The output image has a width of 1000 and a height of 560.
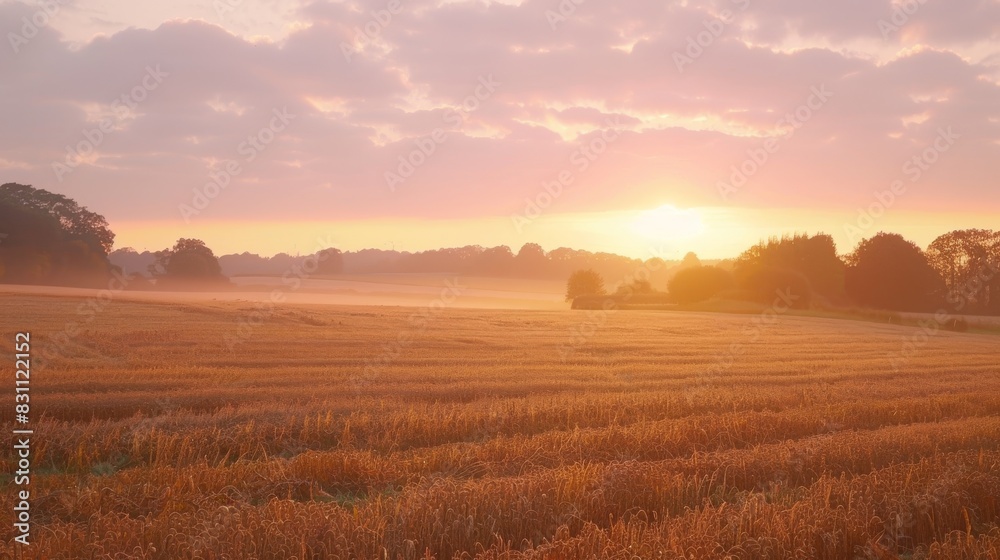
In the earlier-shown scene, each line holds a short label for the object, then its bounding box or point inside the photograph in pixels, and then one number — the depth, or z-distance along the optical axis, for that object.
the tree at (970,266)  75.00
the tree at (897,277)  74.25
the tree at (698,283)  84.31
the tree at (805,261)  81.75
